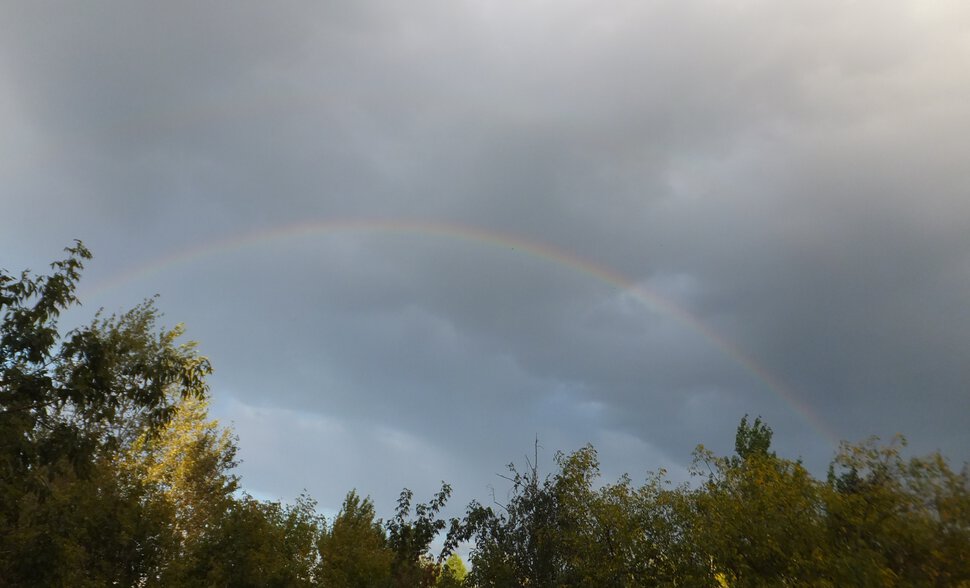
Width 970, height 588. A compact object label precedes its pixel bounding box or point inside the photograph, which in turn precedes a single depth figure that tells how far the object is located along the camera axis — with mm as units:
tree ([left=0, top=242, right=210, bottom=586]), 13500
